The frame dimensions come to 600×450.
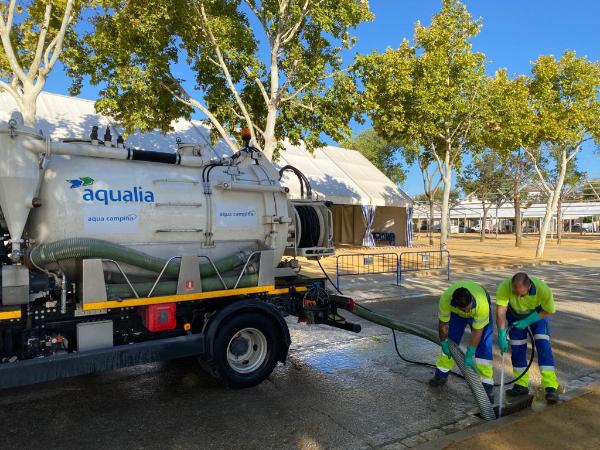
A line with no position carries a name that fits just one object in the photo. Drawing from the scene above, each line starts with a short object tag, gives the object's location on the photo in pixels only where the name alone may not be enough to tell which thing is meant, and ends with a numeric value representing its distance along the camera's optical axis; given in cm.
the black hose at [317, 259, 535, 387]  513
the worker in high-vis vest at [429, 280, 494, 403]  500
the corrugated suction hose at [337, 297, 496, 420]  469
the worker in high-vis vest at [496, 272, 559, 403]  500
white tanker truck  439
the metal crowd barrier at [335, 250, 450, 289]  1535
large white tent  1848
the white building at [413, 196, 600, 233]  6019
